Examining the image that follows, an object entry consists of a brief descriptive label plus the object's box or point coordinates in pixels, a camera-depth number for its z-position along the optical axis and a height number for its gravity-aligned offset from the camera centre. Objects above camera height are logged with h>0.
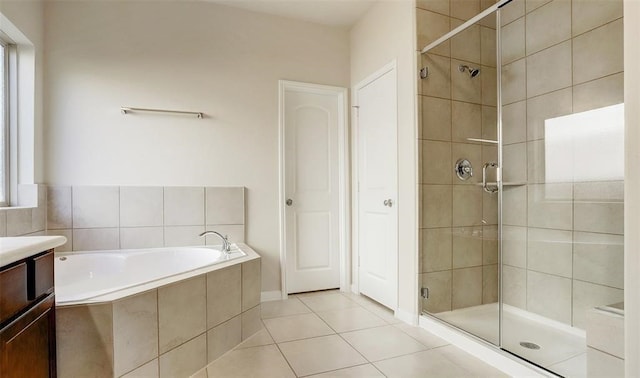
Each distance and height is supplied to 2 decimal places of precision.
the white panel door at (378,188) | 2.65 -0.01
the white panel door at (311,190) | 3.18 -0.02
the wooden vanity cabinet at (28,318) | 0.96 -0.42
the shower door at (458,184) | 2.36 +0.02
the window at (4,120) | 2.30 +0.48
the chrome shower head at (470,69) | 2.40 +0.85
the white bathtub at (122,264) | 2.29 -0.57
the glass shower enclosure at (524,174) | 1.98 +0.08
